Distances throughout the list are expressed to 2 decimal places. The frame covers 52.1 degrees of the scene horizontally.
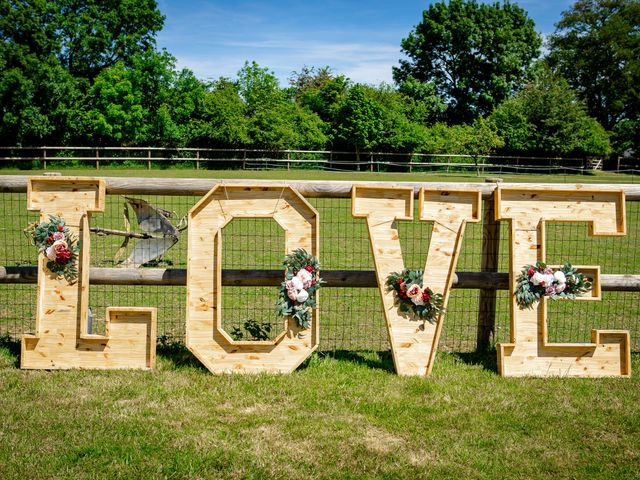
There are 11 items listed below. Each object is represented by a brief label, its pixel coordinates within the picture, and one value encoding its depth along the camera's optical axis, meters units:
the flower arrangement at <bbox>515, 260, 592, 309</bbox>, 5.54
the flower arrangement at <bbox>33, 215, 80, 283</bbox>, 5.48
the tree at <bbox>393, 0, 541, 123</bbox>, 55.03
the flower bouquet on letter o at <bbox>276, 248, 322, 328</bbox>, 5.33
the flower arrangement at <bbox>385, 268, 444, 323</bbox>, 5.44
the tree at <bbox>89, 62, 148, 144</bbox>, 40.38
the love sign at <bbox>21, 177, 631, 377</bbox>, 5.46
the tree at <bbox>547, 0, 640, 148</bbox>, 55.72
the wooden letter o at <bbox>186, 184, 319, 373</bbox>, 5.44
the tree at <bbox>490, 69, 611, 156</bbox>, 43.62
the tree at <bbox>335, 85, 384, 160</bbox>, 41.06
